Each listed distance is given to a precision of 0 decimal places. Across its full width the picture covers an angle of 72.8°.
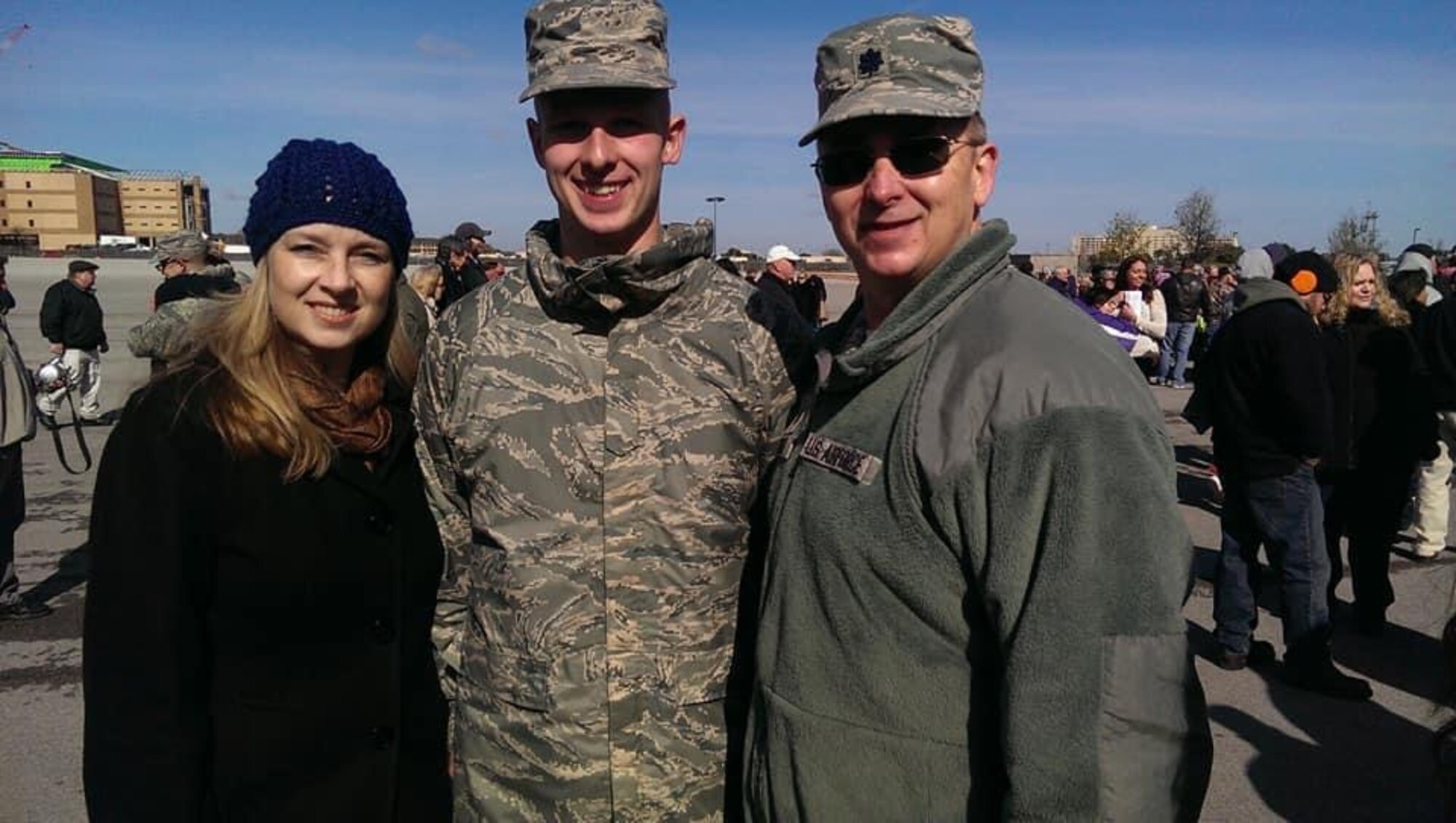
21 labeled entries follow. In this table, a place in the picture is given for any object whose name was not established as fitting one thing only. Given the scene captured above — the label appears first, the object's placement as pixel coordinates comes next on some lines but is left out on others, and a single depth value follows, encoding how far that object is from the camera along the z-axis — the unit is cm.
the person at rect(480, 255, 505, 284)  1384
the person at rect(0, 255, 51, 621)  586
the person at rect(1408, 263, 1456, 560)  528
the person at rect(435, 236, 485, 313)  966
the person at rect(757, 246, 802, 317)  1369
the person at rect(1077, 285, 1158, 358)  952
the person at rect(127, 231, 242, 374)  408
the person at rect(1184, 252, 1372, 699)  490
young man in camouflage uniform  205
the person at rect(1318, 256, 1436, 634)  565
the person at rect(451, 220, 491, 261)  1051
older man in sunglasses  136
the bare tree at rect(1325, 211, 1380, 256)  4678
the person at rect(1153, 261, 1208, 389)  1616
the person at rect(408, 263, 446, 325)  958
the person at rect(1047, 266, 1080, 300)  1805
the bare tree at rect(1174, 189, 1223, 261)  5281
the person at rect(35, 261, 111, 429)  1199
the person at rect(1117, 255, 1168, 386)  1170
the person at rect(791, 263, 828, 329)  1445
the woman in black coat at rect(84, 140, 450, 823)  184
